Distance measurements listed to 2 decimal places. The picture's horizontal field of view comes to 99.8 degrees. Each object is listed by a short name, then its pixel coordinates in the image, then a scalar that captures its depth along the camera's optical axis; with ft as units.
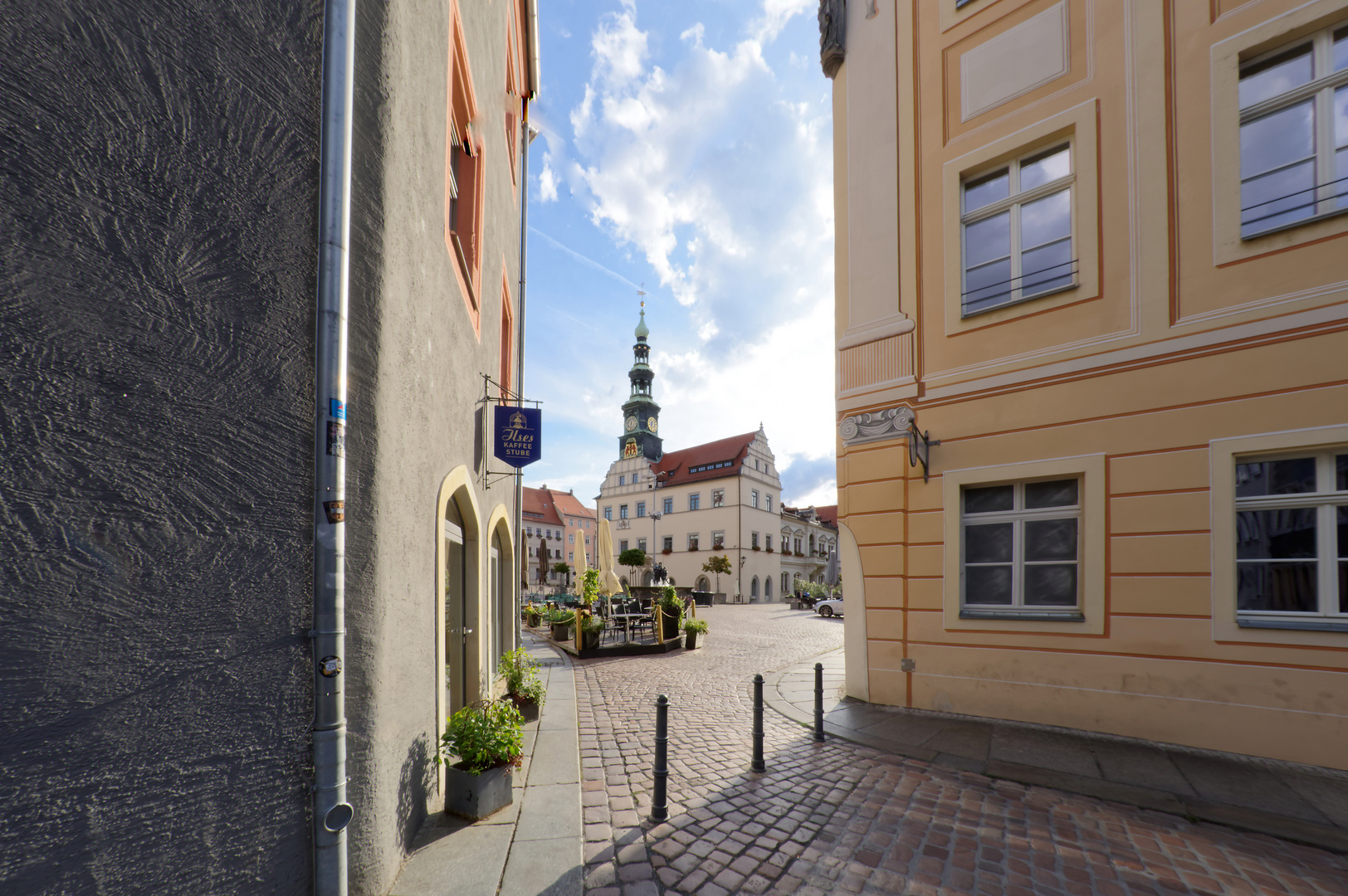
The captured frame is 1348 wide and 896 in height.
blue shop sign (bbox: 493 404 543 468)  21.90
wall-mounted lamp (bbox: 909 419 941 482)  26.32
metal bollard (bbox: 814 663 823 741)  21.29
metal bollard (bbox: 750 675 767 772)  18.10
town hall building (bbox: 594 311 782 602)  162.30
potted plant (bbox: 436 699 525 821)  13.99
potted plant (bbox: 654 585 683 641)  45.93
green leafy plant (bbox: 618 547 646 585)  133.90
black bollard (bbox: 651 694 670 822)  14.51
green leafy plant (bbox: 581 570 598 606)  57.93
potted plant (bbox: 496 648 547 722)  23.88
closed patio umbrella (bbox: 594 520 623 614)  64.18
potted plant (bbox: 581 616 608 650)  42.65
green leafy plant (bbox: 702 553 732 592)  152.46
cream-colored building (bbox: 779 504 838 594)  182.70
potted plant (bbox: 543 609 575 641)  50.83
